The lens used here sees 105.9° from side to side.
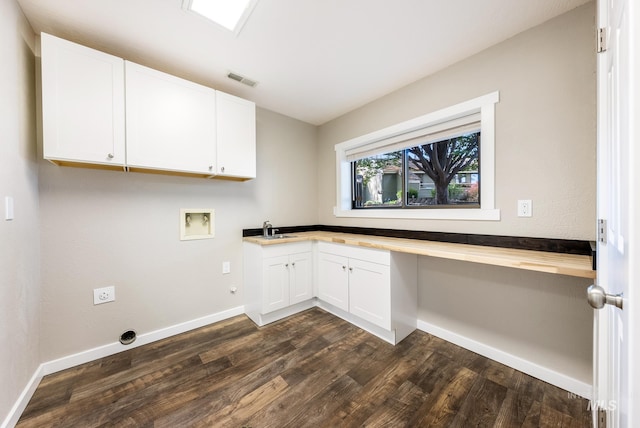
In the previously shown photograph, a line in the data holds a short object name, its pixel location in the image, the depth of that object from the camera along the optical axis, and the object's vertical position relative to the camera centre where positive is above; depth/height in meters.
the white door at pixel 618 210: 0.44 +0.00
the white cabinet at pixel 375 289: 2.05 -0.71
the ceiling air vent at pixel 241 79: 2.18 +1.25
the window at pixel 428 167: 1.90 +0.44
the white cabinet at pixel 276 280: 2.38 -0.70
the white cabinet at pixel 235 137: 2.23 +0.74
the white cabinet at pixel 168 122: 1.79 +0.74
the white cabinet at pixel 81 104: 1.50 +0.74
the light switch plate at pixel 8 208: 1.27 +0.04
